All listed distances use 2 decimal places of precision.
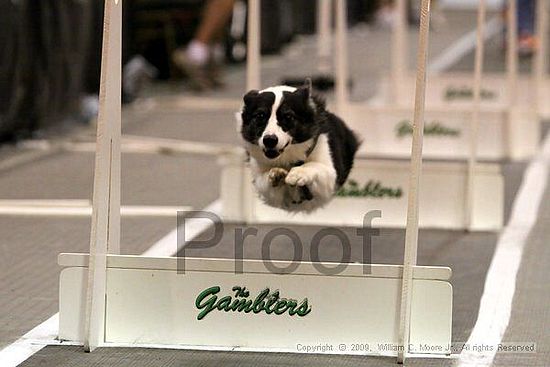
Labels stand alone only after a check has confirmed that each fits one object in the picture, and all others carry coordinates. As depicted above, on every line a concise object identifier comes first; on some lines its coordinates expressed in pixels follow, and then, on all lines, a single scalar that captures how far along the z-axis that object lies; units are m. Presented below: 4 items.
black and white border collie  8.05
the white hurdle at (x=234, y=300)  7.11
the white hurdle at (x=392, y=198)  11.14
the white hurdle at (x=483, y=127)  15.02
